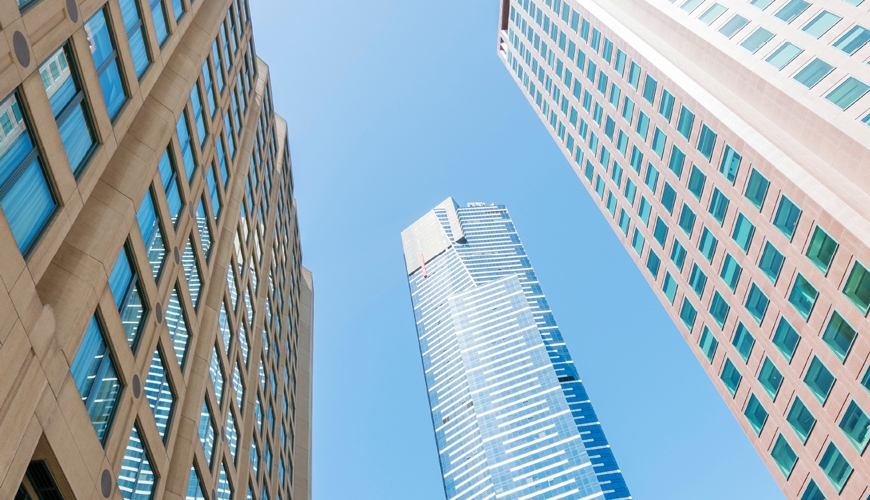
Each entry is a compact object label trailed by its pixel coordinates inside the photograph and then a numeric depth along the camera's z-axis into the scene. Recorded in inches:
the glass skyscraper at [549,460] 7066.9
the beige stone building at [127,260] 510.6
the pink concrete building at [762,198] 1109.1
